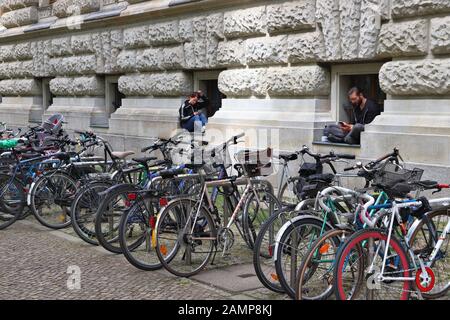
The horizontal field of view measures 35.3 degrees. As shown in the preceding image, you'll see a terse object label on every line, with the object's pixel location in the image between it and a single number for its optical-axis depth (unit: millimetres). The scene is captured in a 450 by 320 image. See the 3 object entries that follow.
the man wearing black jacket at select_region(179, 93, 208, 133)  12586
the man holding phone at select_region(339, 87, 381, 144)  9945
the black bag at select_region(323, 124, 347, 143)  10133
